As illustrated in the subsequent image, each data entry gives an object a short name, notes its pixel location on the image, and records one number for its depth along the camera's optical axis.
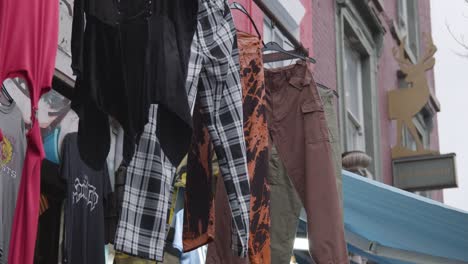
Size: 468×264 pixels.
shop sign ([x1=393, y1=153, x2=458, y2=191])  11.41
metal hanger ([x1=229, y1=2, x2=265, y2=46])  5.23
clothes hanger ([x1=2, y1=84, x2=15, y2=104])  4.77
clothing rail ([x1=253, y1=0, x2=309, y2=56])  5.39
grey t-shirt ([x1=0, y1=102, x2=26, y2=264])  4.43
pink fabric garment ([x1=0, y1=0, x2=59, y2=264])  3.57
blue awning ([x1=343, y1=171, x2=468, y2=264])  7.62
